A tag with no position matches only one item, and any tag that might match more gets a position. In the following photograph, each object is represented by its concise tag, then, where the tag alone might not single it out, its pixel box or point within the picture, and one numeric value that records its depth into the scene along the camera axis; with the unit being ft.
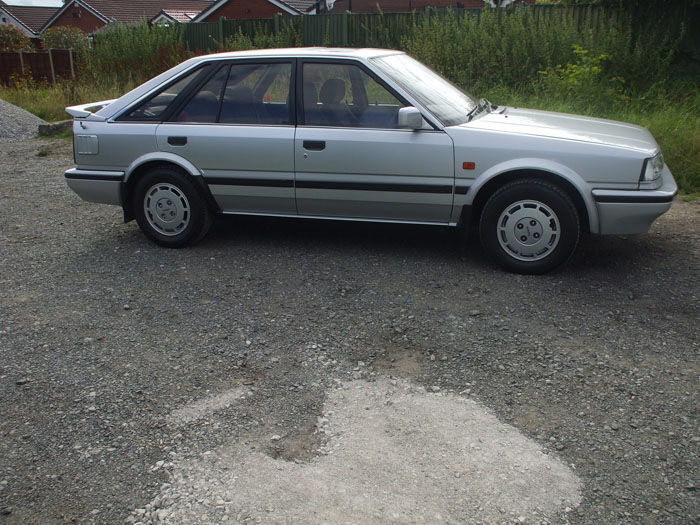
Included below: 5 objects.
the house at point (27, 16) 201.16
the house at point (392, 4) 142.41
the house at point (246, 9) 142.41
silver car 16.22
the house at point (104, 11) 187.62
